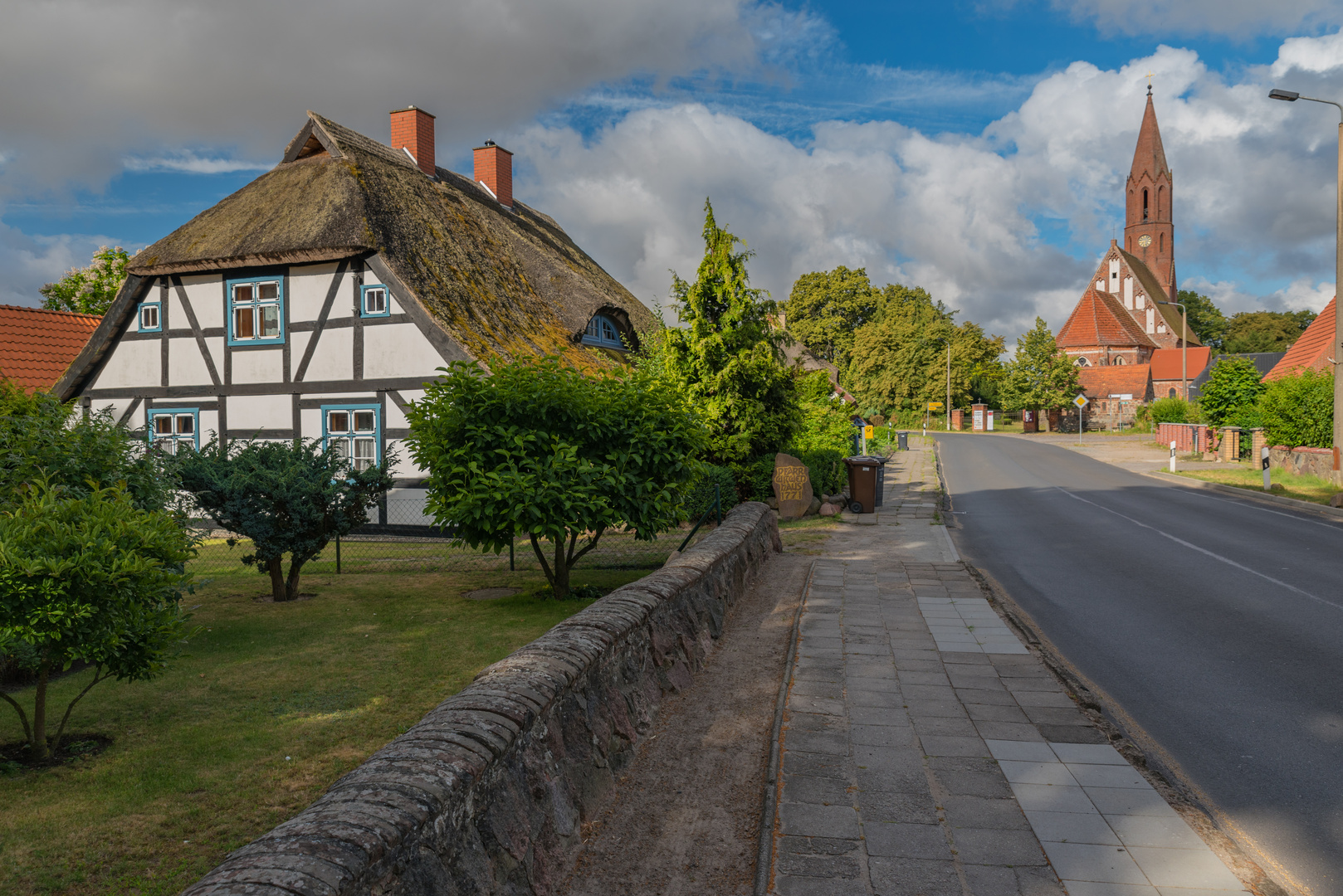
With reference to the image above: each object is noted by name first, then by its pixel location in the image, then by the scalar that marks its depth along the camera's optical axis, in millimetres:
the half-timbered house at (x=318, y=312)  17188
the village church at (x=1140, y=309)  82375
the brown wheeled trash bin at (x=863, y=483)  17406
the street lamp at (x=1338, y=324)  18953
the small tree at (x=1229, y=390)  32062
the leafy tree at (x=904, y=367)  70625
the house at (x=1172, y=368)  83000
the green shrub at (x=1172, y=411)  44562
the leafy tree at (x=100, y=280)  32312
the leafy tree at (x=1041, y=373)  64125
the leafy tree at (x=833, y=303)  80438
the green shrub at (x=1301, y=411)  23234
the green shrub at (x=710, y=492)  15078
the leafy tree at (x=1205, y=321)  106188
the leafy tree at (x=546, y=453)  8578
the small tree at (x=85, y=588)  4676
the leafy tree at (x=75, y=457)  6691
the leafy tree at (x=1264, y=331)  97375
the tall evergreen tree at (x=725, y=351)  16047
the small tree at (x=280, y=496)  9680
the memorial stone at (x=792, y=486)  16969
